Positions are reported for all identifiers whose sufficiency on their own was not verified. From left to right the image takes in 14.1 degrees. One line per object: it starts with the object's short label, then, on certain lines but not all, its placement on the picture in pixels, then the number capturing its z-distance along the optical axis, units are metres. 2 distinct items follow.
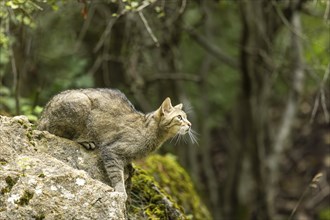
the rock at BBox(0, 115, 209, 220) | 11.33
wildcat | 14.35
